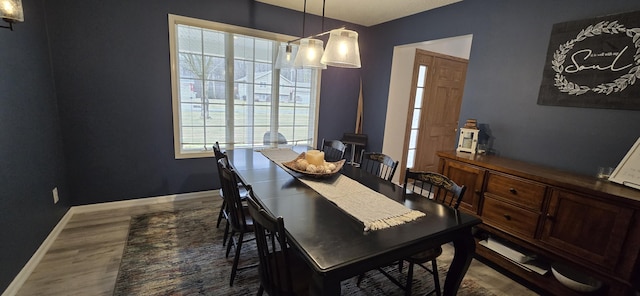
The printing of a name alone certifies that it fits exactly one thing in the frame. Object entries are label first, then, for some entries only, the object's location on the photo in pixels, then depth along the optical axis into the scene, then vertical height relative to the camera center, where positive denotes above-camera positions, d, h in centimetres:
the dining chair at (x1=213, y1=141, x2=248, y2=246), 225 -87
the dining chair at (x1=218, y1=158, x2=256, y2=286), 183 -79
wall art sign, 191 +41
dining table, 114 -62
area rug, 197 -135
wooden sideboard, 168 -70
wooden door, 427 +2
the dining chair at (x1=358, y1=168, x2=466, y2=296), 172 -58
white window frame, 305 +46
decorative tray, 209 -52
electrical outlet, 254 -102
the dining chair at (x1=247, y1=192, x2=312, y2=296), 118 -82
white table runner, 147 -59
